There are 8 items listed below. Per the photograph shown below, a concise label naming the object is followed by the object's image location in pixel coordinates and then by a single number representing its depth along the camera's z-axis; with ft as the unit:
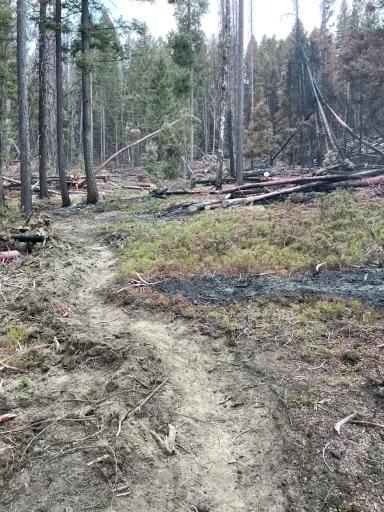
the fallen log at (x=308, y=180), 50.65
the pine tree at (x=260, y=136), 116.06
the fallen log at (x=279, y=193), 49.04
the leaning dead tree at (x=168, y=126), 86.85
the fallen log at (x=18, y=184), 75.43
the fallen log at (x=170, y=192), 64.58
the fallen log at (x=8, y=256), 30.16
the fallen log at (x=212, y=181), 71.82
